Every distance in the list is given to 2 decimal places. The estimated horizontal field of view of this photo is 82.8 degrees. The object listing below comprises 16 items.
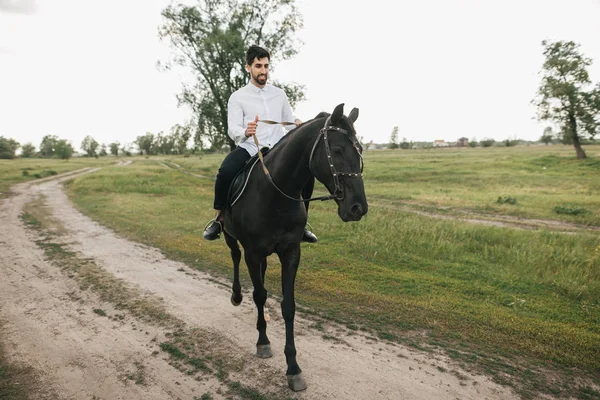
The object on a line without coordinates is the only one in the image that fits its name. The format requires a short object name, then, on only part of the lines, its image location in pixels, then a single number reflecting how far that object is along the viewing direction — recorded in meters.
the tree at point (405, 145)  133.70
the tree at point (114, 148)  183.88
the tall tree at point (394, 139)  133.88
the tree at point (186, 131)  31.16
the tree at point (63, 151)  105.88
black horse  3.39
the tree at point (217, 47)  27.39
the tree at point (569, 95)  37.41
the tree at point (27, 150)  128.06
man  4.75
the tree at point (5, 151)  83.62
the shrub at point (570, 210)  15.25
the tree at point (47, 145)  148.12
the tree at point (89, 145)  175.38
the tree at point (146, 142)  169.25
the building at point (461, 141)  182.10
